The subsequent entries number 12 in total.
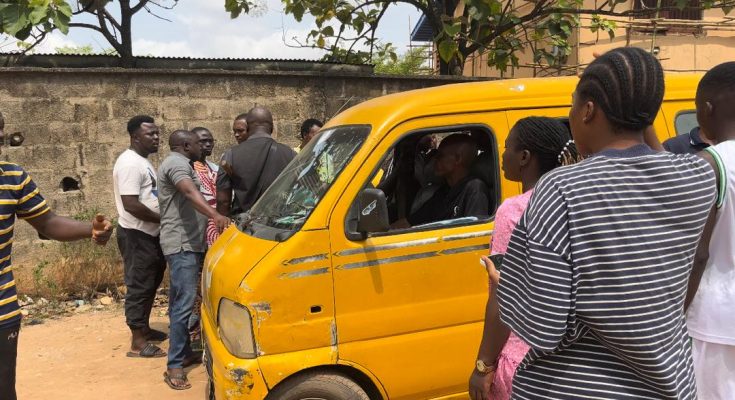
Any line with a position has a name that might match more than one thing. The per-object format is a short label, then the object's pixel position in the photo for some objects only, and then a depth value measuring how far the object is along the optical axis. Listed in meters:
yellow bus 2.70
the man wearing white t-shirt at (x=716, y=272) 1.76
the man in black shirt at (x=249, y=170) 4.45
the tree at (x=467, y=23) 6.68
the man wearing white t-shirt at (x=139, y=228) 4.70
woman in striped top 1.31
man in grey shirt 4.33
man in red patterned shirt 4.53
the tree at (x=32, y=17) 5.60
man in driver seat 3.09
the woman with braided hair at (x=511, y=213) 1.78
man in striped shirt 2.49
